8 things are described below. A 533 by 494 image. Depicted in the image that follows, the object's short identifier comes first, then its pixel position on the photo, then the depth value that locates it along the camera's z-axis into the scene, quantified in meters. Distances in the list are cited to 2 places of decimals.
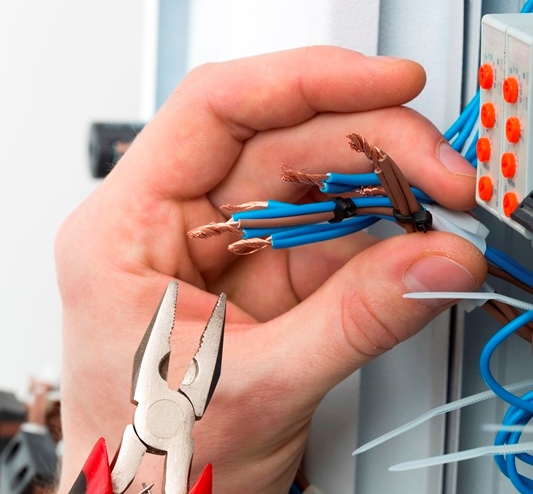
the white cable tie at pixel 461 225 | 0.43
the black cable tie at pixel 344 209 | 0.43
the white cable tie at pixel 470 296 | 0.41
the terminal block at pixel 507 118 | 0.39
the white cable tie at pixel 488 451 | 0.41
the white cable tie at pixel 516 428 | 0.41
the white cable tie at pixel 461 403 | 0.43
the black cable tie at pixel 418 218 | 0.42
